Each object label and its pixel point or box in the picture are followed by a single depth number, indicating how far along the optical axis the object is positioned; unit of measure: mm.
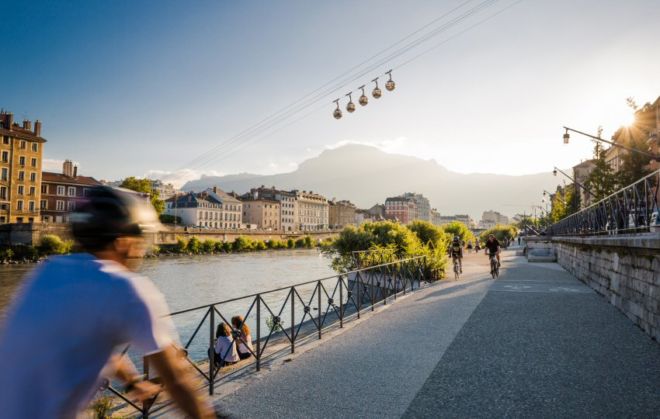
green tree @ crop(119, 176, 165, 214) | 73438
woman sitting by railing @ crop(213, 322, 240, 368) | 9172
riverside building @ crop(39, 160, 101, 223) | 71175
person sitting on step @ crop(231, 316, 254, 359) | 9338
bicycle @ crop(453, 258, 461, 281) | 19911
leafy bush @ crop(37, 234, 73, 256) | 54500
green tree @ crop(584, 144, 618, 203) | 44312
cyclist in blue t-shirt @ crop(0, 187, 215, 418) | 1643
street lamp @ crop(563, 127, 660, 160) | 19650
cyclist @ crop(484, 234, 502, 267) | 19703
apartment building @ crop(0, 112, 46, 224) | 61562
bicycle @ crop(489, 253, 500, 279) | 19734
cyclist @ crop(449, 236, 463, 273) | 19984
